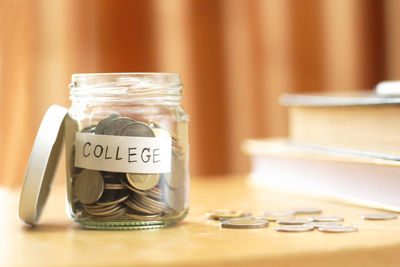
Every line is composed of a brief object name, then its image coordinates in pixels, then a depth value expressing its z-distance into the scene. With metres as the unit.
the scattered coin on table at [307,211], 0.64
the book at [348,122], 0.64
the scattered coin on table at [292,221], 0.58
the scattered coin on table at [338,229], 0.55
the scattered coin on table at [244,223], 0.57
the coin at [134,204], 0.56
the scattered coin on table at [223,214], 0.61
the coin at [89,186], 0.56
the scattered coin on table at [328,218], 0.59
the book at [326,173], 0.63
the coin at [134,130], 0.57
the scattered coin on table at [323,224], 0.56
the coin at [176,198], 0.58
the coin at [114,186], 0.56
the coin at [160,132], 0.58
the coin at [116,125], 0.57
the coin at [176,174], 0.58
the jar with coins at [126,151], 0.57
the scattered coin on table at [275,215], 0.60
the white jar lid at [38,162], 0.58
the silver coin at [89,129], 0.58
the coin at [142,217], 0.57
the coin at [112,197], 0.56
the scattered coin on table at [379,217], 0.59
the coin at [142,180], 0.56
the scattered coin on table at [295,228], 0.56
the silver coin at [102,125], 0.57
